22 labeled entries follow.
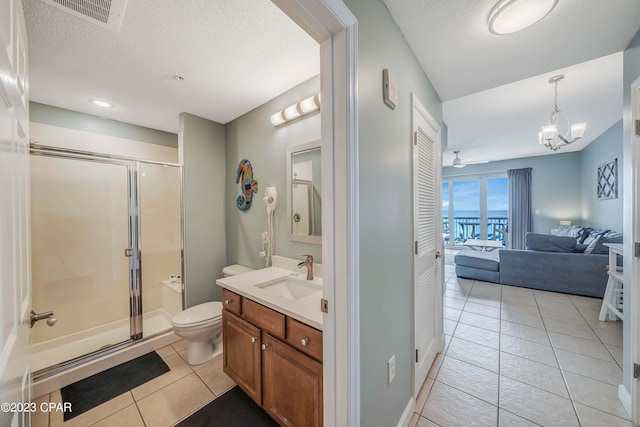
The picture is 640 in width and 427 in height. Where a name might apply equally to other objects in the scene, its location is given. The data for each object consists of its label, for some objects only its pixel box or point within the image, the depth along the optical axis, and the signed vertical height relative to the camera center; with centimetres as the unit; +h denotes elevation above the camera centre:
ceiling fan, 525 +111
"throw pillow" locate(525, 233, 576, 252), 345 -50
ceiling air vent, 121 +108
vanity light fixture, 188 +86
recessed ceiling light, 225 +107
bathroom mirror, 195 +16
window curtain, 608 +10
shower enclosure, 219 -38
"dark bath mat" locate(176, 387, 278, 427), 147 -132
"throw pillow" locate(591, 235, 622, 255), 324 -51
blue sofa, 325 -88
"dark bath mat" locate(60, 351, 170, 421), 167 -134
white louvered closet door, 158 -27
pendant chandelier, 275 +93
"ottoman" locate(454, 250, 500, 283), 400 -98
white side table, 246 -88
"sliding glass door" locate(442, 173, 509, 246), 683 +6
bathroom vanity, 115 -75
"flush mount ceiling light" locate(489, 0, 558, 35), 112 +97
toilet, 192 -98
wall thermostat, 117 +62
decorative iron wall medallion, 385 +49
